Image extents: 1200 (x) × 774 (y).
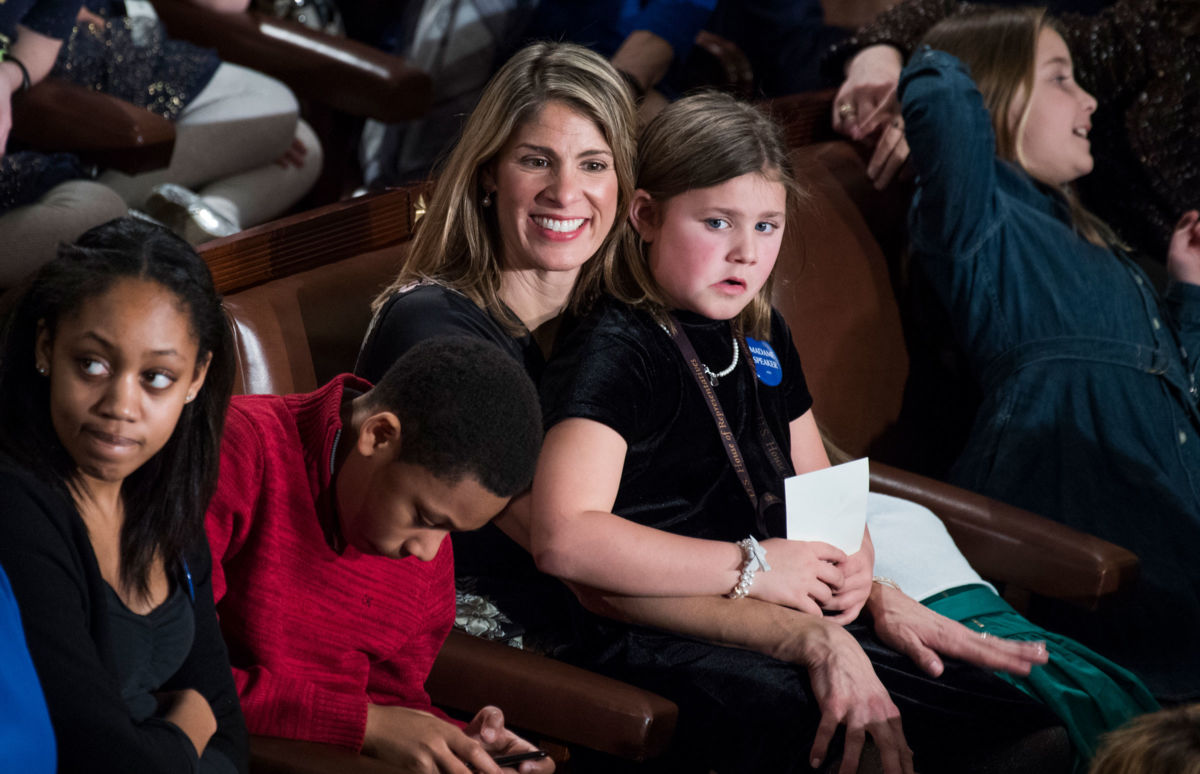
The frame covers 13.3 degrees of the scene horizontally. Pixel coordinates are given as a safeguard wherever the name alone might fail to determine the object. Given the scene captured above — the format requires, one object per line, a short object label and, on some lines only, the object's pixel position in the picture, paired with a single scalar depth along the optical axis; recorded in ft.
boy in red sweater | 17.14
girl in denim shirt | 19.61
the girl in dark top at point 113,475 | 16.41
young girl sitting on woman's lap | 17.71
